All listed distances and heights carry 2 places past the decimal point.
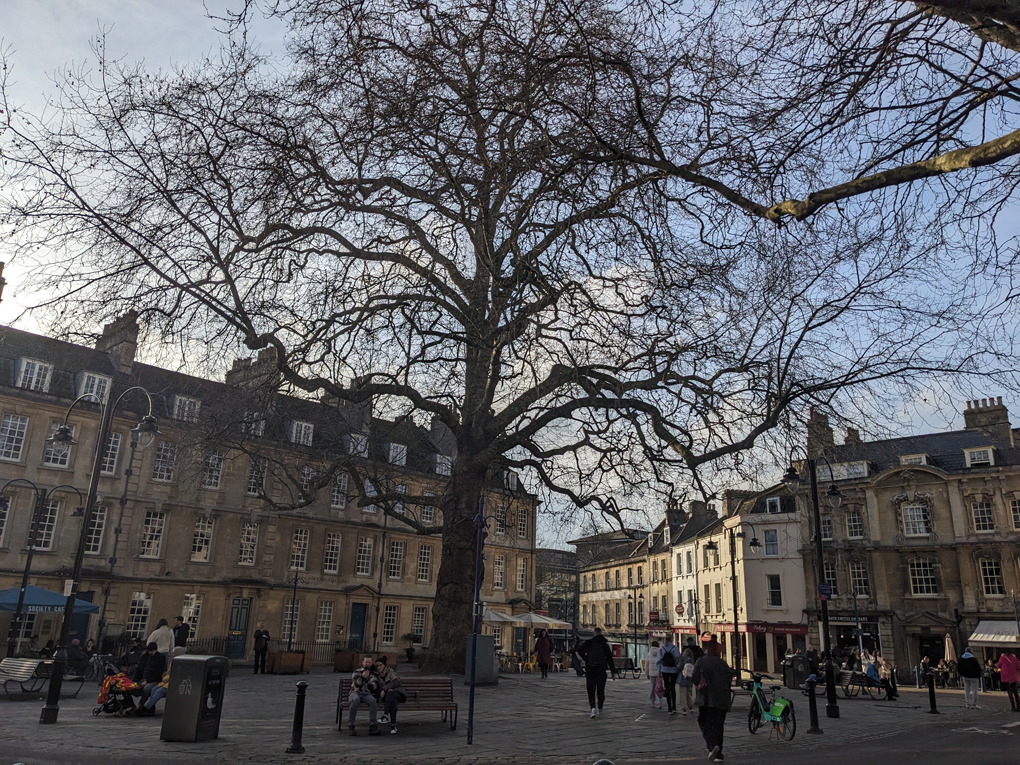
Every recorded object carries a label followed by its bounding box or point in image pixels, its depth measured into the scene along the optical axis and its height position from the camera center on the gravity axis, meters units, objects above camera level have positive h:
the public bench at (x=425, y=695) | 11.22 -1.37
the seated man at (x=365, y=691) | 10.80 -1.29
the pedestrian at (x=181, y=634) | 20.06 -1.00
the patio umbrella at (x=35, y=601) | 23.83 -0.30
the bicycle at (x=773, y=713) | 11.66 -1.49
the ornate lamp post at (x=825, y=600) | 15.77 +0.55
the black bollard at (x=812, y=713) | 12.96 -1.59
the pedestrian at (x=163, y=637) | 14.19 -0.78
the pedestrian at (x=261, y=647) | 25.31 -1.58
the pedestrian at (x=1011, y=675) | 19.58 -1.17
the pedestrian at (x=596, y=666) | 13.15 -0.93
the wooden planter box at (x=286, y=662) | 24.78 -2.04
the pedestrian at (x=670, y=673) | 14.89 -1.13
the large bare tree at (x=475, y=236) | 7.84 +5.41
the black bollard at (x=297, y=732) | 8.98 -1.60
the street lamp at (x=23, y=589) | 23.03 +0.11
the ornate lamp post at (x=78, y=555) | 11.17 +0.72
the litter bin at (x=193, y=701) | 9.71 -1.37
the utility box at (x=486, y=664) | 16.61 -1.25
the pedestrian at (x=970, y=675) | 19.55 -1.20
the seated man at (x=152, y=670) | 12.38 -1.24
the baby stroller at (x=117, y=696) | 12.03 -1.65
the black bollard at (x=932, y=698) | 18.31 -1.76
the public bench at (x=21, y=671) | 14.91 -1.61
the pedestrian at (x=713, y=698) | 9.49 -1.02
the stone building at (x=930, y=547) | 40.31 +4.65
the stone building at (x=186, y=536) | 31.17 +3.09
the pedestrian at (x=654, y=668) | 15.89 -1.18
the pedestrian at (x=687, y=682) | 15.14 -1.32
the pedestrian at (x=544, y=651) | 24.28 -1.35
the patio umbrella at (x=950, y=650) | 40.06 -1.19
